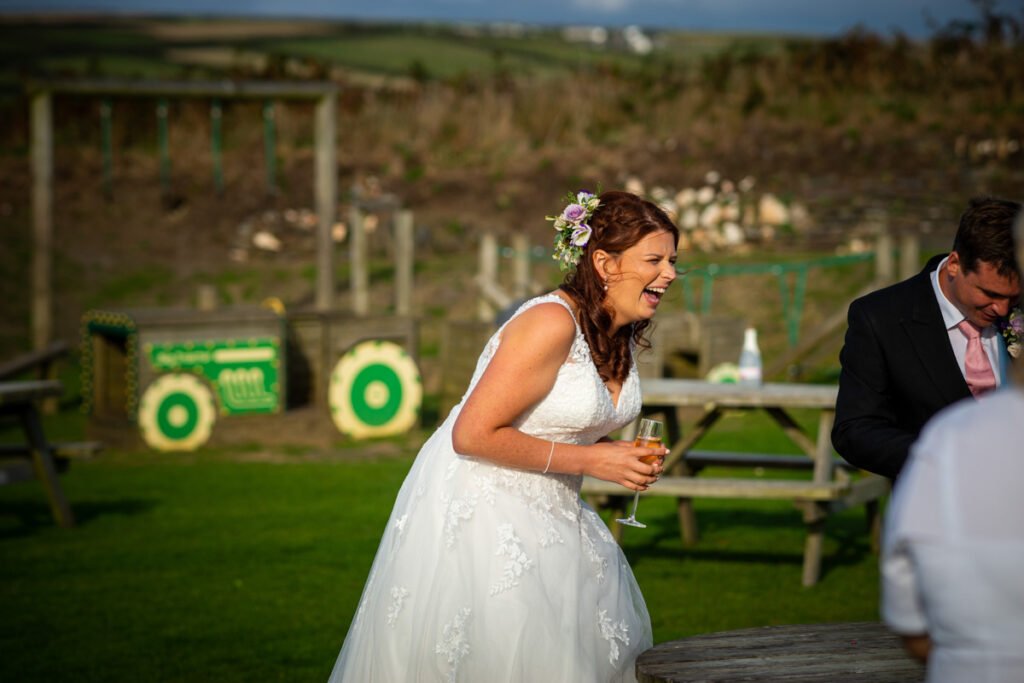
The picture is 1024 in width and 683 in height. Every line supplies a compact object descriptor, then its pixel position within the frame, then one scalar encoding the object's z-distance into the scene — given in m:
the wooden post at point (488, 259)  15.88
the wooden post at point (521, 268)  15.64
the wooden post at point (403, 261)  15.46
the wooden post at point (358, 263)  15.56
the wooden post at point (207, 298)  13.48
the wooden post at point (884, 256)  15.78
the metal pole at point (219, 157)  23.75
